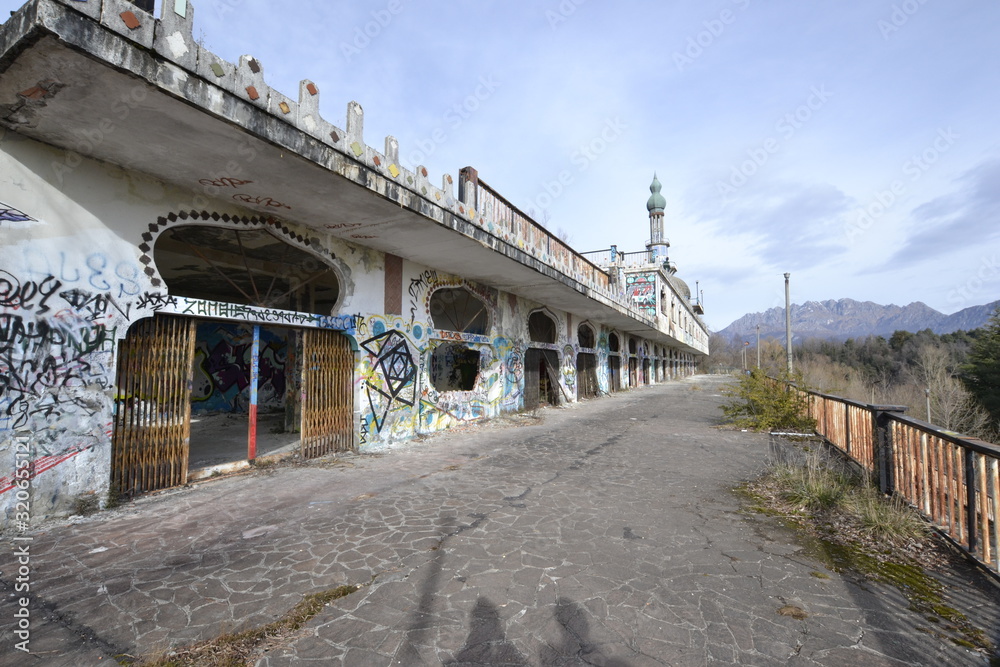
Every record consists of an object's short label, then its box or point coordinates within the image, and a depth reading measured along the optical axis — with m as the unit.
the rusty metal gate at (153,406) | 5.14
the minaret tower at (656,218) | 51.72
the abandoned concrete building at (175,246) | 3.75
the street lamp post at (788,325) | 23.31
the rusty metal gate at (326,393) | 7.23
